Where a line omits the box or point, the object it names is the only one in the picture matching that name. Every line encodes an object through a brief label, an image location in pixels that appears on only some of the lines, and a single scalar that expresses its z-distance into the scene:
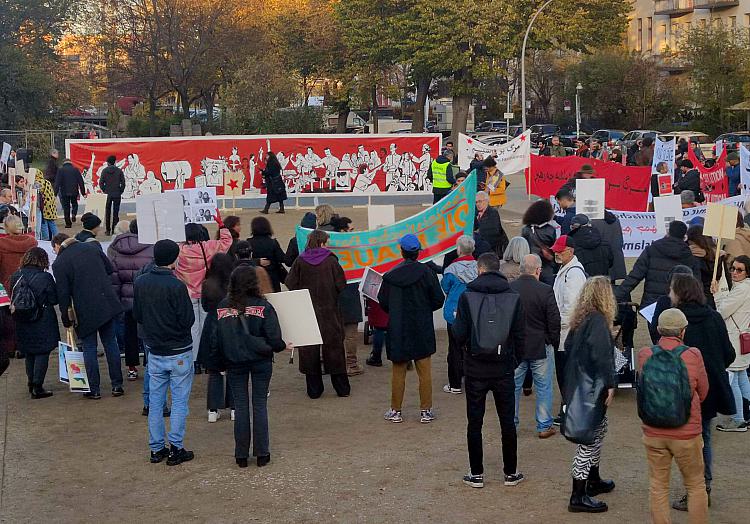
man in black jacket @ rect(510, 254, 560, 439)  8.20
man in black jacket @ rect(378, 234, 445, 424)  8.88
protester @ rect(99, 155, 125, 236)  22.72
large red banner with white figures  26.70
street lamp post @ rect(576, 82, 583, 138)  57.67
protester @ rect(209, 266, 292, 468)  7.89
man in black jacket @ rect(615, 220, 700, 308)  9.62
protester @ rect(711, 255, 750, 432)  8.42
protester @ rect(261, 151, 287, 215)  26.05
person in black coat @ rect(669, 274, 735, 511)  6.74
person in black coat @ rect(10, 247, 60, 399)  10.04
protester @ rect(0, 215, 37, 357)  11.59
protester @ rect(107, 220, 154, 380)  10.70
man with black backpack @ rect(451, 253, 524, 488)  7.32
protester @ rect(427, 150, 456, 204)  21.72
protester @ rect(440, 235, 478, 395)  9.46
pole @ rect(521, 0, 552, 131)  44.75
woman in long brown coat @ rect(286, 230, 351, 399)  9.83
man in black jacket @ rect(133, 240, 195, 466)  8.15
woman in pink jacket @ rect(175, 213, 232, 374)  10.27
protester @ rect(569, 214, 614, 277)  10.59
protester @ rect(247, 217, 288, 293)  10.76
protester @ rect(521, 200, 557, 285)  10.41
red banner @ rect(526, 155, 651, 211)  21.30
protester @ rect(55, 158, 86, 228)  23.45
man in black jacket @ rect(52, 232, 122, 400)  10.00
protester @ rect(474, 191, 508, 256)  12.97
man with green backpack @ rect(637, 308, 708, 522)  6.12
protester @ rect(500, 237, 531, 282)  8.80
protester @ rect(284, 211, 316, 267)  11.30
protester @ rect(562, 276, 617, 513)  6.79
